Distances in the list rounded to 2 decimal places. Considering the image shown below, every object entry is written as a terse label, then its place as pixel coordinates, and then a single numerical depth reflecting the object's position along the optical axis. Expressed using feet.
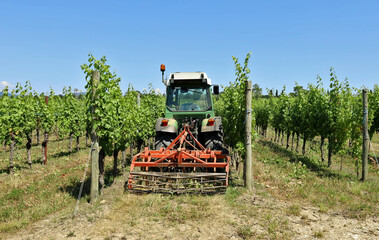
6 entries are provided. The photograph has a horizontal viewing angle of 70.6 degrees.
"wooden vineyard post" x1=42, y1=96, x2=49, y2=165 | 36.56
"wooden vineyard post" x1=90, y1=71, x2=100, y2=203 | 19.06
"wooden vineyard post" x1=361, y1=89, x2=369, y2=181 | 25.99
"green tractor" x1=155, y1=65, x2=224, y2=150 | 23.67
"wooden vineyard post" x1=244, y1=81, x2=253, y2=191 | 21.61
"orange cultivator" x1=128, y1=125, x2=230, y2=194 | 19.11
